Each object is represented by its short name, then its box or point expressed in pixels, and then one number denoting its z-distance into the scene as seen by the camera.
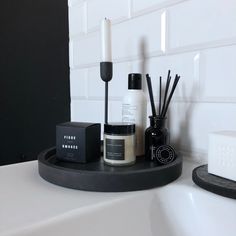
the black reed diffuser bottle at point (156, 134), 0.53
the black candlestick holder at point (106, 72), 0.60
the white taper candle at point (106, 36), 0.58
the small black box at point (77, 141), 0.51
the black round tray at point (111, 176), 0.42
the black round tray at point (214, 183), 0.38
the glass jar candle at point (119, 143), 0.47
